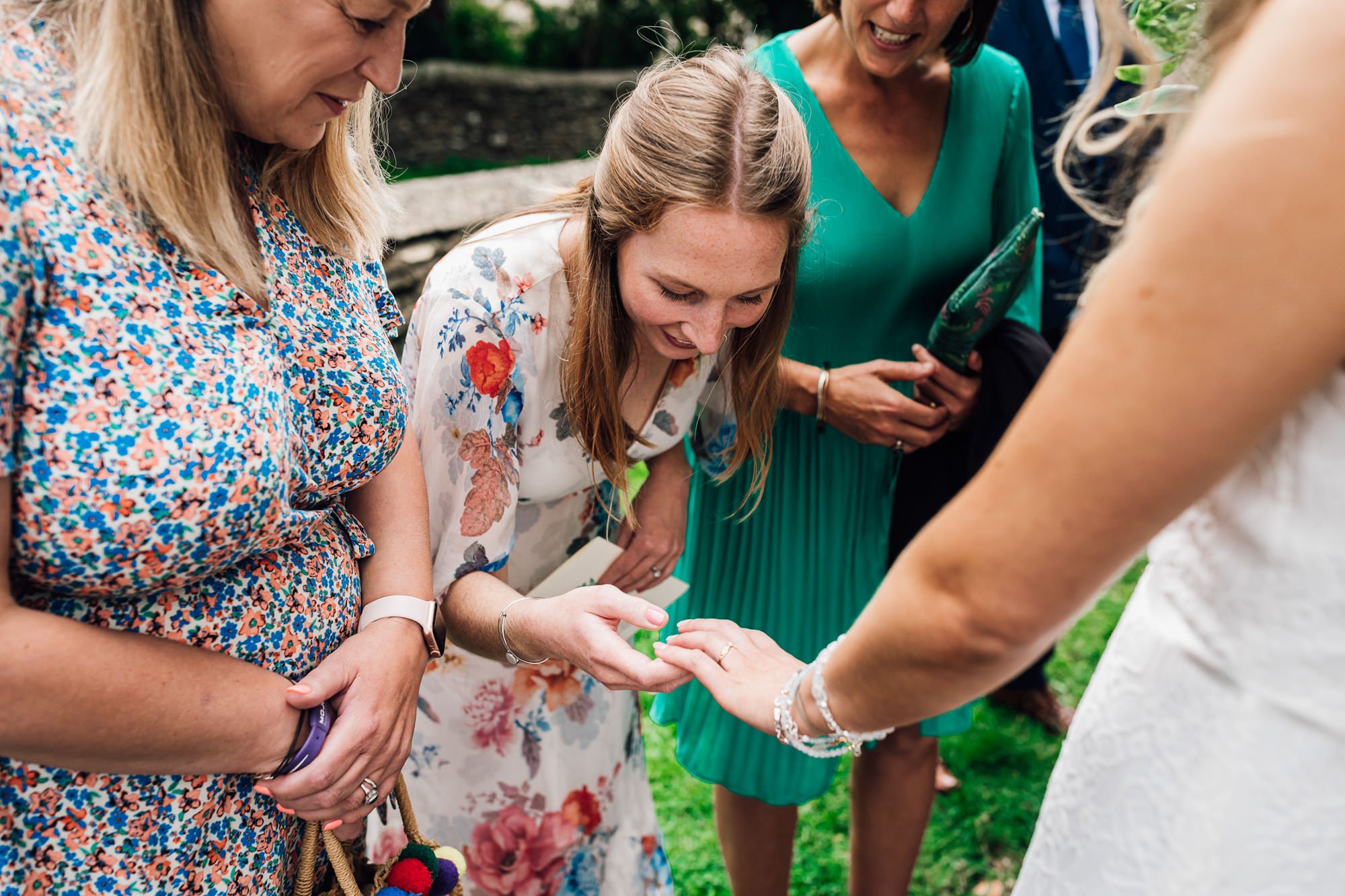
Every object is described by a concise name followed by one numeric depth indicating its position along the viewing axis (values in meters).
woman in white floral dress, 1.71
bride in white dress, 0.77
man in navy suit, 3.18
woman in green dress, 2.25
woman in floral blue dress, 1.02
